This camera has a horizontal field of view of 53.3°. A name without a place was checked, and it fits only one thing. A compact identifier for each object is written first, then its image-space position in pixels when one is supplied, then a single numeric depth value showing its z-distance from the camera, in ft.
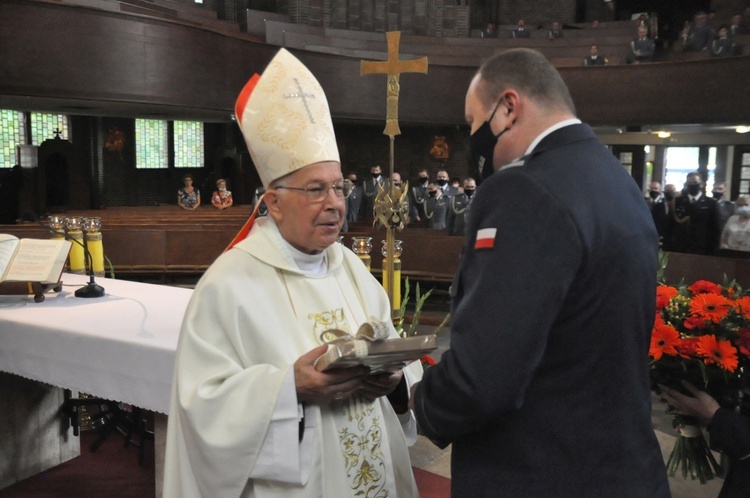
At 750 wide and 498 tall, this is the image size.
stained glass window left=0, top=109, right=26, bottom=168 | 47.91
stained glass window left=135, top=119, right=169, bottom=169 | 56.80
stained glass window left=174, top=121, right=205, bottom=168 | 59.57
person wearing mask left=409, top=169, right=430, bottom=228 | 43.97
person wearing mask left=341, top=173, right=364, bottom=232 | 44.47
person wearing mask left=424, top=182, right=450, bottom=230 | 40.92
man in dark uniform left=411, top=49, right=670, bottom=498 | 4.60
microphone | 11.86
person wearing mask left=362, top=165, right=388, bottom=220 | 46.78
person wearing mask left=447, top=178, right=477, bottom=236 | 33.50
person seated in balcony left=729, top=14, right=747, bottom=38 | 45.14
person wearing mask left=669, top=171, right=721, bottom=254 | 31.45
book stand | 11.44
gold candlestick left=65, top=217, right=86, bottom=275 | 14.39
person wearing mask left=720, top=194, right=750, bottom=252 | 28.78
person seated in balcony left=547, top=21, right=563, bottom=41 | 53.93
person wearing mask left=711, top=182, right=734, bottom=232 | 31.60
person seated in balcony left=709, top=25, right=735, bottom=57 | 42.91
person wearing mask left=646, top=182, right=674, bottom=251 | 33.37
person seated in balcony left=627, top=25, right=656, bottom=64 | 46.70
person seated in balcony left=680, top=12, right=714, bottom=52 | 46.96
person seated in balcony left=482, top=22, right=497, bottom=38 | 57.16
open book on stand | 11.43
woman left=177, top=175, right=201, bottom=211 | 42.63
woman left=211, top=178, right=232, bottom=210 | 43.42
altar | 9.04
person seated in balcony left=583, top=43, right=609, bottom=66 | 47.73
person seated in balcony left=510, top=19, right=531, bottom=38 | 55.11
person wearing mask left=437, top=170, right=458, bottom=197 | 42.14
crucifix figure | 13.66
